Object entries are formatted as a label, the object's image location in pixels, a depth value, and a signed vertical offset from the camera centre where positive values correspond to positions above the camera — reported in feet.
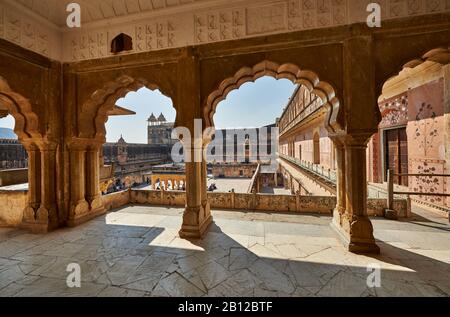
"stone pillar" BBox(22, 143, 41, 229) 15.99 -1.84
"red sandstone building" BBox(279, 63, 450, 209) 17.92 +1.99
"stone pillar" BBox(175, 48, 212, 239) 14.28 +2.49
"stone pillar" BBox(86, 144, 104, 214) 18.70 -1.63
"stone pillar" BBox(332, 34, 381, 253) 12.03 +2.12
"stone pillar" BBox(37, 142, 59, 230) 15.90 -1.99
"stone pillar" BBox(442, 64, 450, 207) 16.66 +3.68
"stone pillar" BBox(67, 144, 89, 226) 16.90 -2.19
